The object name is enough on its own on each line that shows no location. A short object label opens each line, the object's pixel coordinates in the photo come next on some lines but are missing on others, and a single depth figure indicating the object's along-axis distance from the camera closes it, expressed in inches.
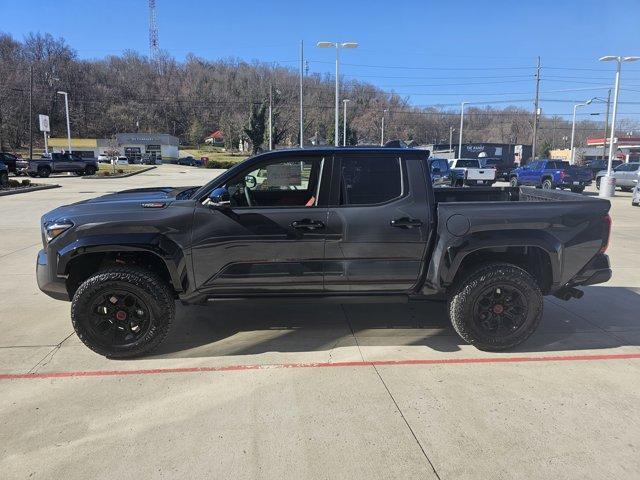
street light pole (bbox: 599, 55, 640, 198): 922.7
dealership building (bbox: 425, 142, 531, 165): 2492.6
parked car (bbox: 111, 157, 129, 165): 2684.1
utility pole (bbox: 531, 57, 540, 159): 1880.8
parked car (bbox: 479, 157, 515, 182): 1456.7
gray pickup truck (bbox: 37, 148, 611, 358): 162.7
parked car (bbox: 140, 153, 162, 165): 3102.9
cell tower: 5206.7
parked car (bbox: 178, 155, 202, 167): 3129.9
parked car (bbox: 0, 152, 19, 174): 1327.5
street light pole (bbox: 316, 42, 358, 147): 1083.3
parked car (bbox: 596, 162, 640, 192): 1003.9
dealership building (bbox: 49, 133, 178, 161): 3585.1
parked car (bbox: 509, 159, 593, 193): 994.1
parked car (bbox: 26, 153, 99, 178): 1463.1
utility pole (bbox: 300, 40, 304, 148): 1375.5
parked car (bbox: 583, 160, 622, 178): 1754.4
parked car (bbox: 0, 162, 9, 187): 908.1
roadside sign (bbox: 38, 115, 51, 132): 2161.7
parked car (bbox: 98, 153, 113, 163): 3083.7
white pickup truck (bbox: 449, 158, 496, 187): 1026.7
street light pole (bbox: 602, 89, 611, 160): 2439.5
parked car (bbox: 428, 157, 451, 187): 811.0
